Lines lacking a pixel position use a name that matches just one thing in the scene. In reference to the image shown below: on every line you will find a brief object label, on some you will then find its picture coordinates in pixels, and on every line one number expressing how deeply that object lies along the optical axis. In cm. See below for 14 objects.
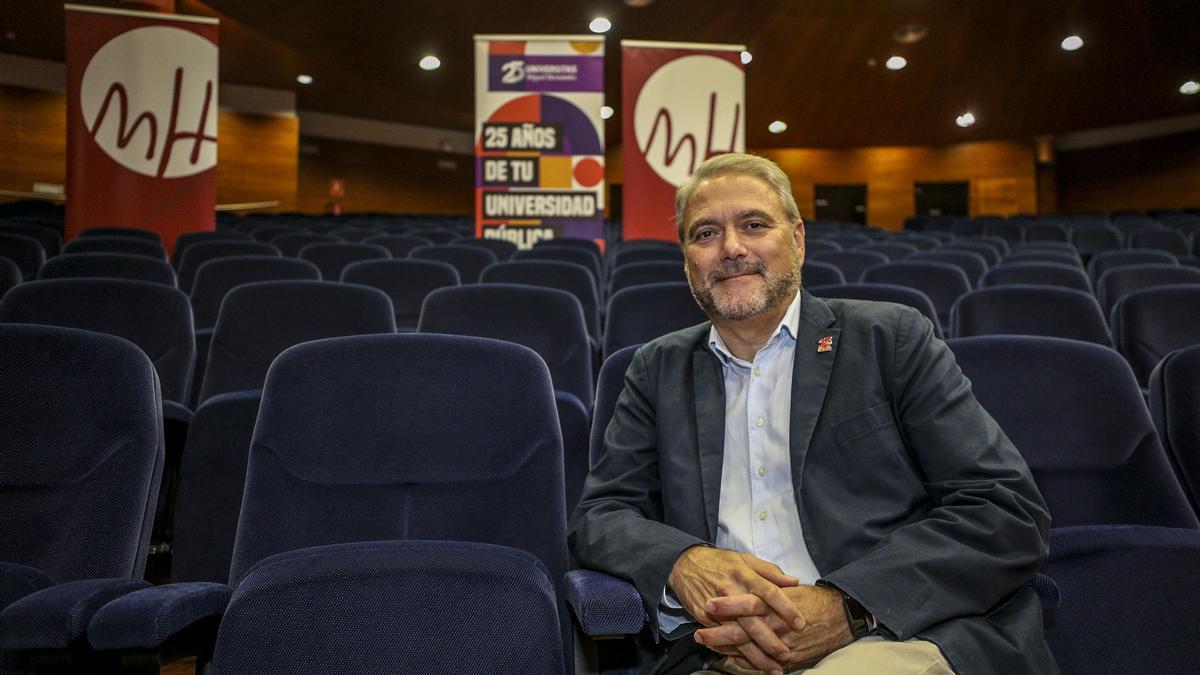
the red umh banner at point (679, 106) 770
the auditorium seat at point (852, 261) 551
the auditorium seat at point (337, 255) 520
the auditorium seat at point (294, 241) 623
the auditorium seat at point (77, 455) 148
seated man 133
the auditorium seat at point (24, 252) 488
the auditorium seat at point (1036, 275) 429
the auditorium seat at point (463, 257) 530
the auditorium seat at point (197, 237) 608
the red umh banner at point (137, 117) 715
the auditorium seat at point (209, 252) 485
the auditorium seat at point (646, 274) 436
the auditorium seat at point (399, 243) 661
